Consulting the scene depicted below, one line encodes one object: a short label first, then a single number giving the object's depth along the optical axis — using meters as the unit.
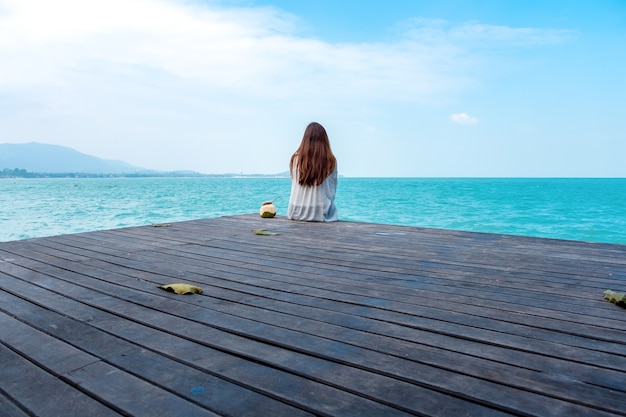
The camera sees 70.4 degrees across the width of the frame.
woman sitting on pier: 6.06
